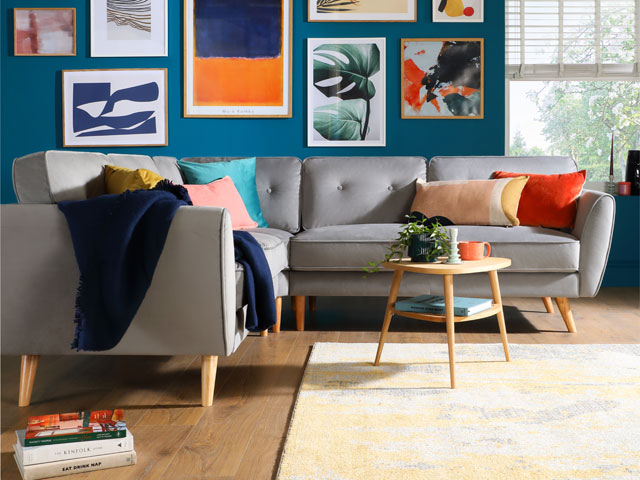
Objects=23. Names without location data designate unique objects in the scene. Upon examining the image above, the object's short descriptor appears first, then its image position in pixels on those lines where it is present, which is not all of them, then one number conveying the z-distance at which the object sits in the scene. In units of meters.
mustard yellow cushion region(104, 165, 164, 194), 2.52
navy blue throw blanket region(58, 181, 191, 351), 2.00
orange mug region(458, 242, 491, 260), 2.47
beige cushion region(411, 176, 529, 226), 3.35
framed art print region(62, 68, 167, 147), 4.47
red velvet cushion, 3.28
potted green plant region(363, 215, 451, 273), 2.38
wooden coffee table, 2.22
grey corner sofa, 2.07
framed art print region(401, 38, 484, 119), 4.40
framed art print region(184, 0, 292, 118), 4.43
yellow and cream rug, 1.58
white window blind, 4.50
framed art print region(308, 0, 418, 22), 4.40
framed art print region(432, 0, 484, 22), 4.39
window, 4.50
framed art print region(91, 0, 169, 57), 4.45
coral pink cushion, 3.21
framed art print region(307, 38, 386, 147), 4.43
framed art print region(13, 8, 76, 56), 4.49
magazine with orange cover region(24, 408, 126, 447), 1.63
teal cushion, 3.54
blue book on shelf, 2.33
